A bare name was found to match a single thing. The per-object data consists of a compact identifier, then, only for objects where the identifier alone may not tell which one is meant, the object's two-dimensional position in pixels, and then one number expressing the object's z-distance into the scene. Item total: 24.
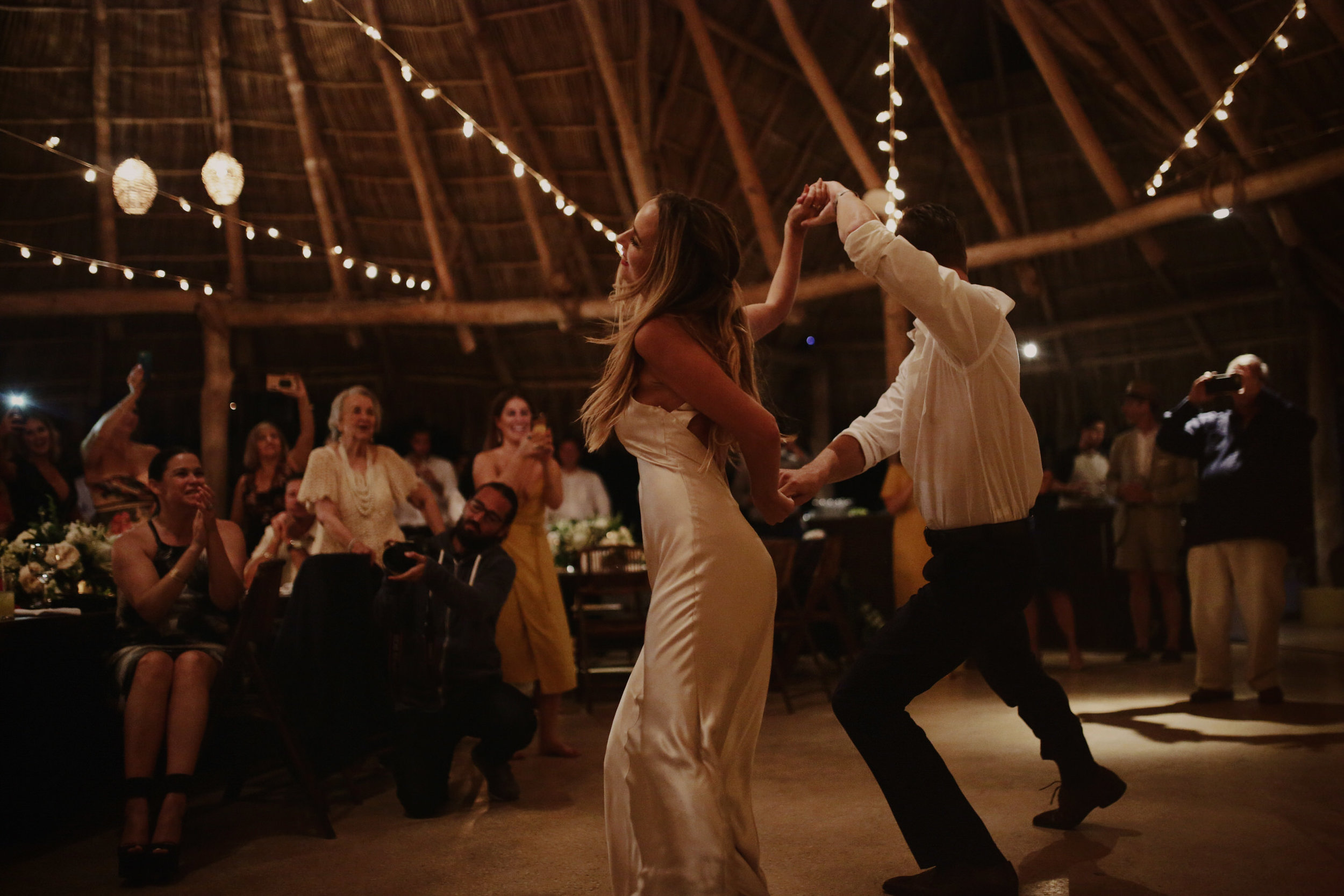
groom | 2.47
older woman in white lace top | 4.56
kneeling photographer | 3.57
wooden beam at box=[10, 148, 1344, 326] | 8.42
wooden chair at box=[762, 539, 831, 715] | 5.67
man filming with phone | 4.87
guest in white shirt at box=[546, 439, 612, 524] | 8.19
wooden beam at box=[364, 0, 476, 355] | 8.62
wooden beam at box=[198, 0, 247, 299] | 8.54
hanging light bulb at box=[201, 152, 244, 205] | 7.03
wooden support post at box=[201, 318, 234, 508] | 9.64
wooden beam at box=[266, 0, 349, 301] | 8.52
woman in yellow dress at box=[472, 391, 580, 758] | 4.39
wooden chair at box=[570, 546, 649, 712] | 5.73
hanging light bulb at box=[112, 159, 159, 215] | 6.68
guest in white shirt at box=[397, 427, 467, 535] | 7.89
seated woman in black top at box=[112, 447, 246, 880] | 2.98
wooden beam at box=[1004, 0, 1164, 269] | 7.54
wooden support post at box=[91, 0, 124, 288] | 8.57
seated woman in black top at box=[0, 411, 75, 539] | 5.17
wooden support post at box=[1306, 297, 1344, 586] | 9.79
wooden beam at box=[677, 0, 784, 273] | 8.12
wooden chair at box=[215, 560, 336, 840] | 3.32
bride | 1.93
